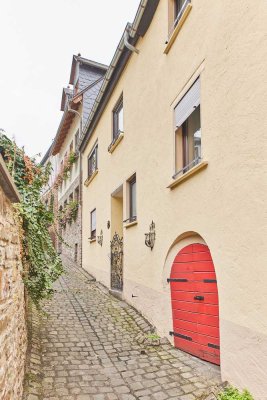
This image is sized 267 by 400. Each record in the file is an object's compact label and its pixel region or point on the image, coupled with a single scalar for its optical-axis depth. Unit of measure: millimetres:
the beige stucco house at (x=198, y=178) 3395
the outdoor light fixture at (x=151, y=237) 6173
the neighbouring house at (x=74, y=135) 14734
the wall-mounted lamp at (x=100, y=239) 10438
